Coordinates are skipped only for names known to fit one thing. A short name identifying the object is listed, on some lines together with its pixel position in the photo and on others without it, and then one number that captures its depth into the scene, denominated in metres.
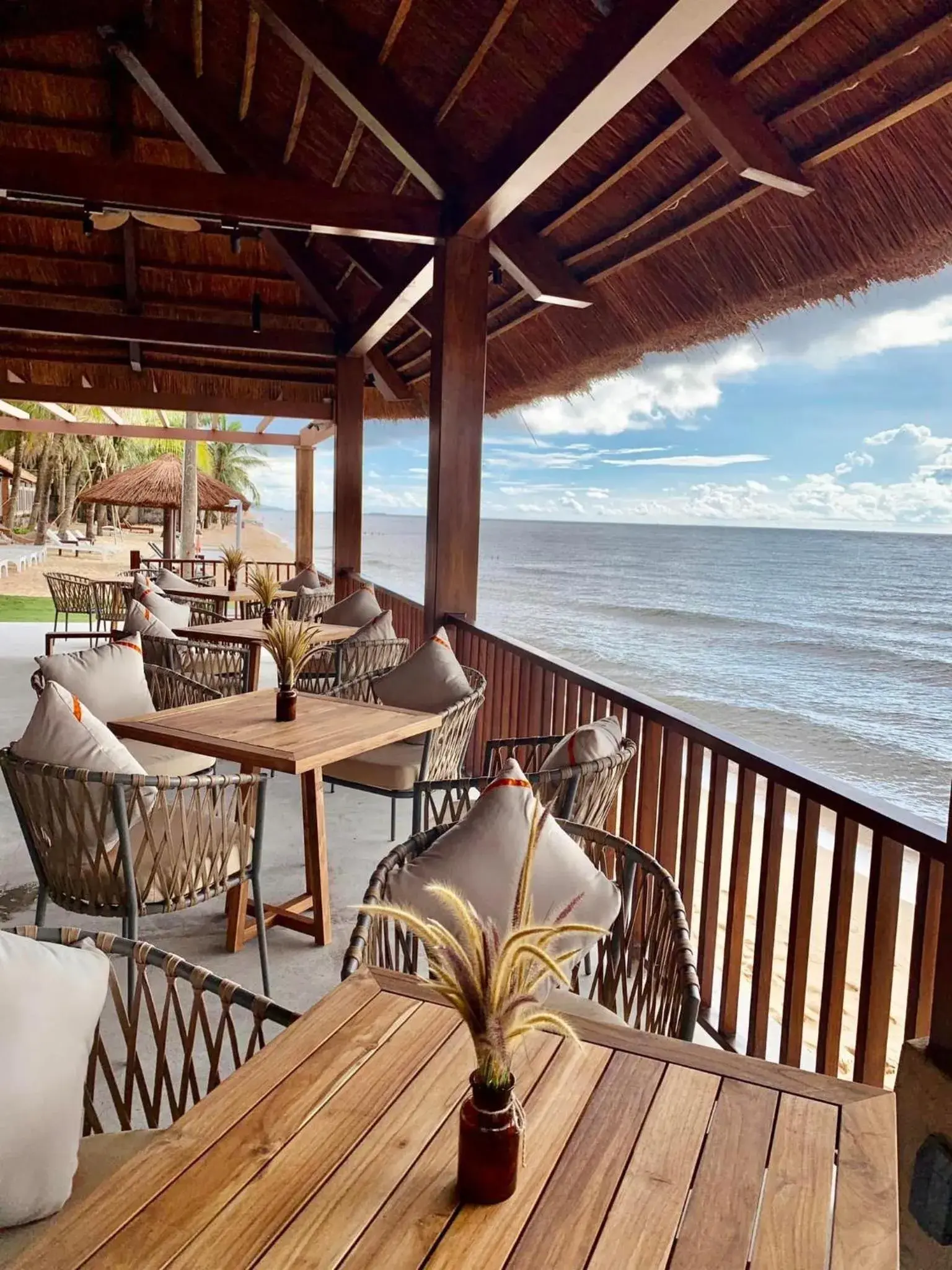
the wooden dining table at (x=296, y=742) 2.80
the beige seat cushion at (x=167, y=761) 3.55
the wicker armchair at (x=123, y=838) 2.27
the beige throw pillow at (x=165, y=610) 5.91
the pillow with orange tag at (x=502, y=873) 1.82
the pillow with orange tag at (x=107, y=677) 3.46
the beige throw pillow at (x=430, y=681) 3.69
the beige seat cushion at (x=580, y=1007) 1.77
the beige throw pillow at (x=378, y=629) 4.97
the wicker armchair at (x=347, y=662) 4.90
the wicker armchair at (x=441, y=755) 3.31
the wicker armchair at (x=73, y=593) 8.30
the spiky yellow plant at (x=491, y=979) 0.91
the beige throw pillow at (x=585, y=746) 2.38
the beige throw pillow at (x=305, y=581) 7.84
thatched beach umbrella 14.86
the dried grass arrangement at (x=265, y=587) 5.06
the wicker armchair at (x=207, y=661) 4.66
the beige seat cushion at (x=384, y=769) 3.43
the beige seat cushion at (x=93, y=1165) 1.18
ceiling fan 4.91
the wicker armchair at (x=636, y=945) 1.59
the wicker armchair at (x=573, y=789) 2.31
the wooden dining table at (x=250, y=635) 5.32
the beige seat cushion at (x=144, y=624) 4.86
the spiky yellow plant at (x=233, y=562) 8.12
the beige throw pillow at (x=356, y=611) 6.05
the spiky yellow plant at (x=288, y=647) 3.17
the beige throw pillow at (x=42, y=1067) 1.16
